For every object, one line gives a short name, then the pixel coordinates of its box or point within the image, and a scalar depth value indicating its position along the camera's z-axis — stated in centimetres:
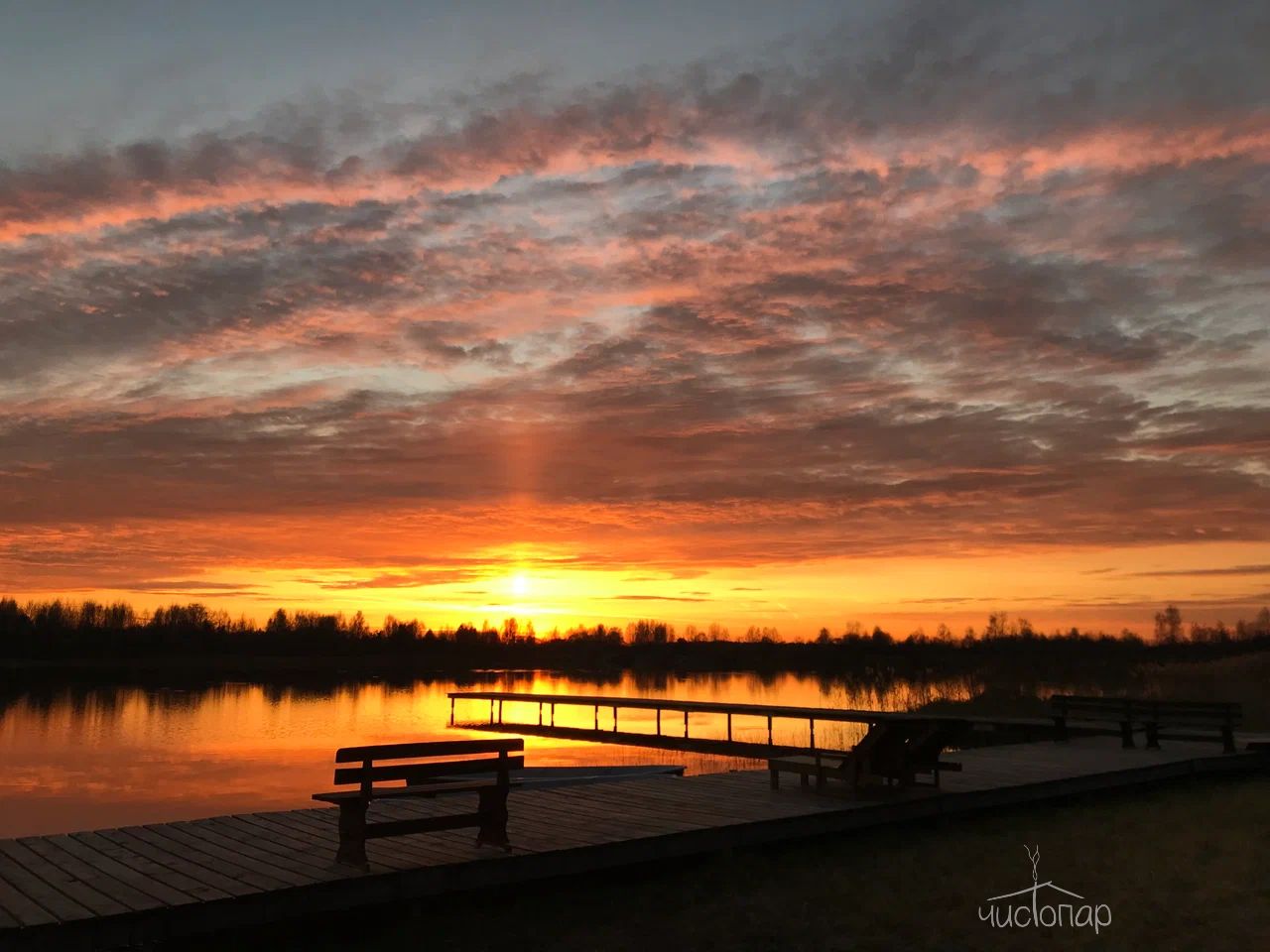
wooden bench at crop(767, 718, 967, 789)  1057
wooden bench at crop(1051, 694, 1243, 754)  1614
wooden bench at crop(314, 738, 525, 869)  720
